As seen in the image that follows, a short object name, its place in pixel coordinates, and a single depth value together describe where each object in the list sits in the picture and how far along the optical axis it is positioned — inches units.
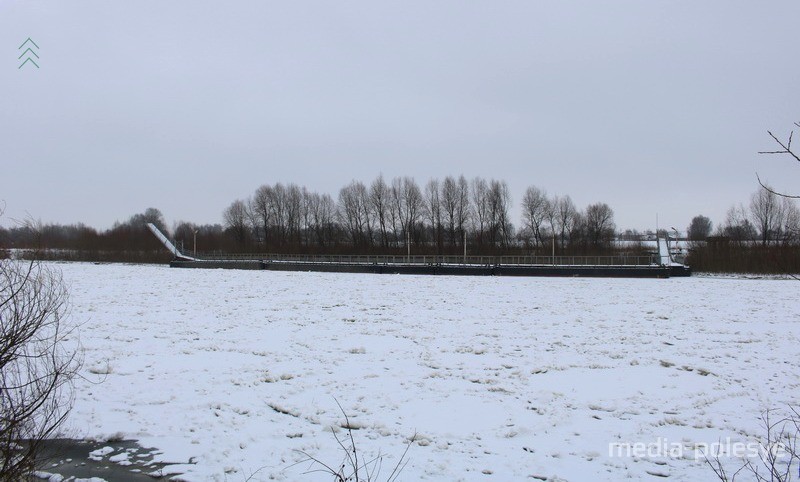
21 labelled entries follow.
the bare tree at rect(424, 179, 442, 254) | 3198.8
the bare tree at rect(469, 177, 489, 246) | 3149.6
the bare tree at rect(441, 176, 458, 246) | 3176.7
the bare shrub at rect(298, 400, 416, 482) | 240.5
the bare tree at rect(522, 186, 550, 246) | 3144.7
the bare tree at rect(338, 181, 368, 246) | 3341.5
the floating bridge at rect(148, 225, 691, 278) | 1633.9
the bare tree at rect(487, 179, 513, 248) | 3127.5
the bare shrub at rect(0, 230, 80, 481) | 164.8
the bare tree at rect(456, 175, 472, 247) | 3161.9
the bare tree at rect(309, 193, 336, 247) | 3476.9
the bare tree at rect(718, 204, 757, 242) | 2338.7
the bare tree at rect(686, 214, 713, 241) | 3329.2
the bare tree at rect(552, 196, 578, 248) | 3184.1
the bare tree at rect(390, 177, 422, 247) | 3243.1
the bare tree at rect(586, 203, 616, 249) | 3169.3
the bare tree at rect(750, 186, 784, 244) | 2333.9
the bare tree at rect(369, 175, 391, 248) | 3288.1
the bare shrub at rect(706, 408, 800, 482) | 235.3
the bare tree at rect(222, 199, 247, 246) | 3676.2
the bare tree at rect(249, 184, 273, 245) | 3592.5
